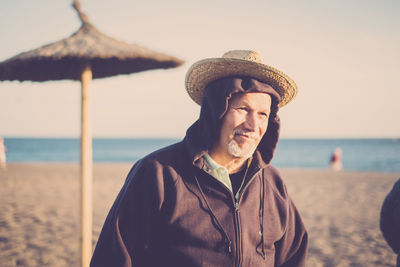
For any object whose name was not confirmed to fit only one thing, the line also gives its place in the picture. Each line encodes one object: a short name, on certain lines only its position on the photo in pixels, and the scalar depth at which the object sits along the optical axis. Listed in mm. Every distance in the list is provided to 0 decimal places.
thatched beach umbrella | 3213
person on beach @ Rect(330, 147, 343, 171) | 21812
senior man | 1786
